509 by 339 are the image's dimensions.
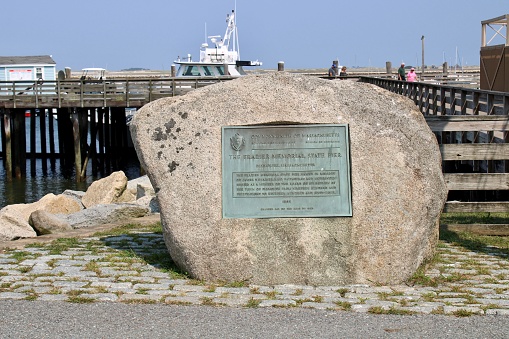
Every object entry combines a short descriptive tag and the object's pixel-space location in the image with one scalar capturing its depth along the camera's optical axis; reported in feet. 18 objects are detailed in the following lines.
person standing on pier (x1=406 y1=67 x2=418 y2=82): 123.52
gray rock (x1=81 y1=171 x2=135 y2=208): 58.90
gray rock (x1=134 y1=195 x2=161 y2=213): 43.88
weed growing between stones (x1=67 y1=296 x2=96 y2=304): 21.66
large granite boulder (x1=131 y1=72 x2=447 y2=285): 23.99
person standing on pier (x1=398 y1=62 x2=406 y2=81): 134.62
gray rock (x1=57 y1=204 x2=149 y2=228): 39.14
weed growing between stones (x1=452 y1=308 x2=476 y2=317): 20.54
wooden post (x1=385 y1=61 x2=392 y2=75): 170.82
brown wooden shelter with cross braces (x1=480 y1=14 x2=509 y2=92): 76.64
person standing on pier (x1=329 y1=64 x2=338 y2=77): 142.20
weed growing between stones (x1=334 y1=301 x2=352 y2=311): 21.26
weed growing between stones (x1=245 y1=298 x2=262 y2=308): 21.50
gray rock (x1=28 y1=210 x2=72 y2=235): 37.04
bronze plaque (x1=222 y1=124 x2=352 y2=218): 24.35
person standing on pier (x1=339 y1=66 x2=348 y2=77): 142.39
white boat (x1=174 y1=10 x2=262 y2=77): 159.63
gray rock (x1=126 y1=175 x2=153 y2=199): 61.49
